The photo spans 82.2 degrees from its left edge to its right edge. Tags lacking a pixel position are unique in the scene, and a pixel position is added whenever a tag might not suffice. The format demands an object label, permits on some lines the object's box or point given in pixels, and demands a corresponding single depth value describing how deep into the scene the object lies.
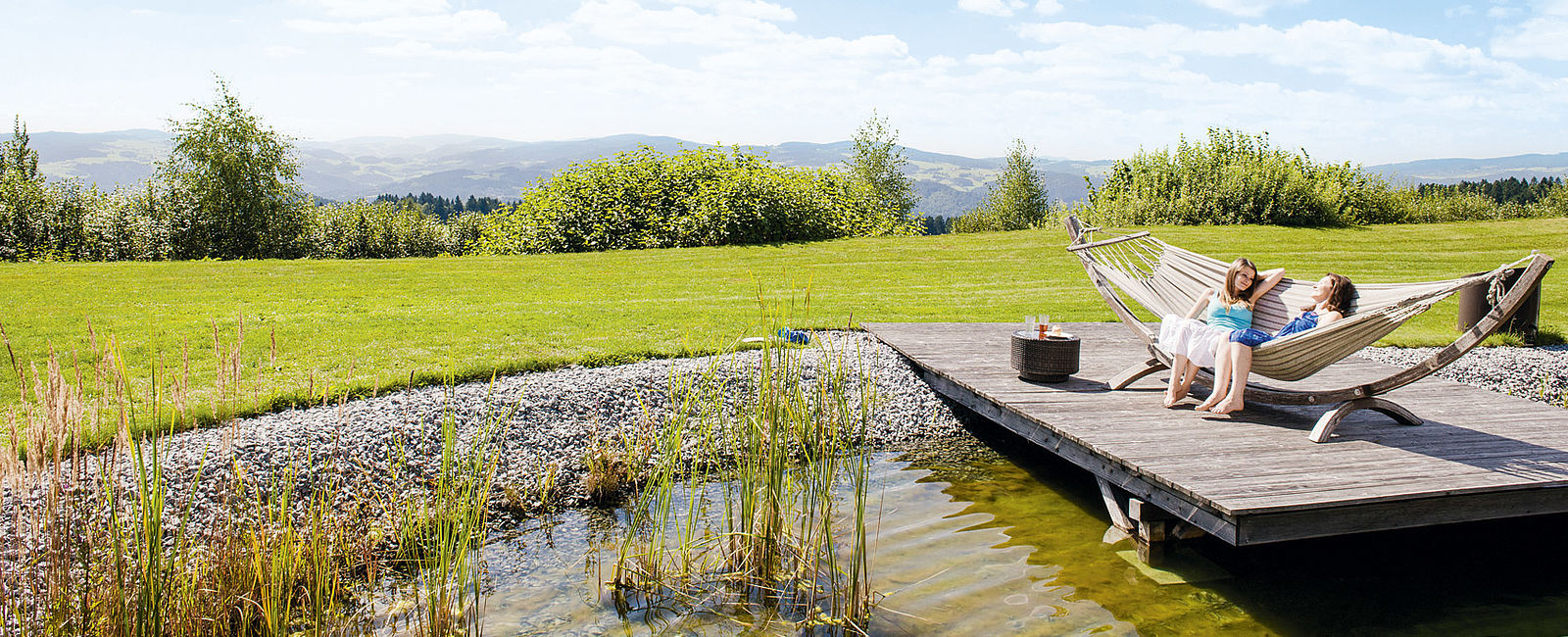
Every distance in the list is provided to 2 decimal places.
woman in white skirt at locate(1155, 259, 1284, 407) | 4.66
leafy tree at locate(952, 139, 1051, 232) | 41.81
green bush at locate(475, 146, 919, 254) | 16.38
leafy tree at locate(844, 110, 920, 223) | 40.06
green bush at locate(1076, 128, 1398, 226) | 18.59
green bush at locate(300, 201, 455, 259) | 23.83
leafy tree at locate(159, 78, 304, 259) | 20.69
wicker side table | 5.15
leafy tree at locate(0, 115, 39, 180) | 25.73
